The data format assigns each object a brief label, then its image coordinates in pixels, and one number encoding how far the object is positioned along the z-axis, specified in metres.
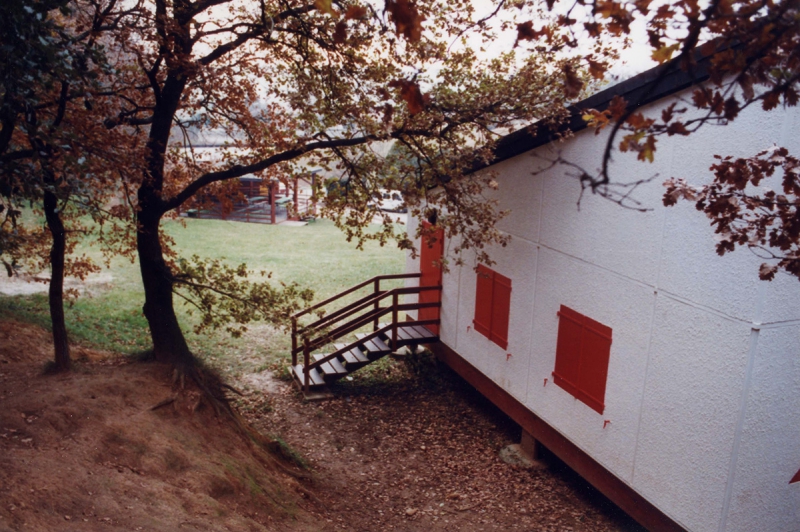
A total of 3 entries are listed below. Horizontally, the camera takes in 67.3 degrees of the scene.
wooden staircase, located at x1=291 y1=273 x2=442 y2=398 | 12.57
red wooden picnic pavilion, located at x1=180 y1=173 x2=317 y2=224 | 31.98
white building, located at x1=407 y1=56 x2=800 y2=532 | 6.50
